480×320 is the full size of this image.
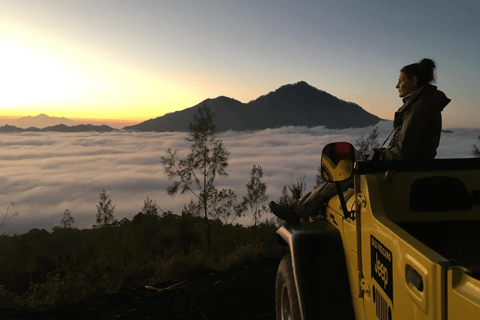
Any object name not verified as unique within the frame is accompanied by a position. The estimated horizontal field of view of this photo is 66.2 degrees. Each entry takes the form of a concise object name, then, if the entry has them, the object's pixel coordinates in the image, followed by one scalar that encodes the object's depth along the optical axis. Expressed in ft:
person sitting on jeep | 10.43
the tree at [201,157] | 58.39
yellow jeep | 6.11
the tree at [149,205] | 109.49
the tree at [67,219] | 132.36
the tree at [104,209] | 123.34
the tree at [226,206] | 65.87
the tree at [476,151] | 51.44
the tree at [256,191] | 76.79
